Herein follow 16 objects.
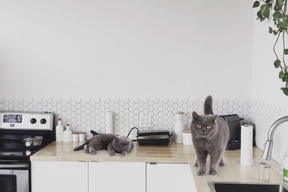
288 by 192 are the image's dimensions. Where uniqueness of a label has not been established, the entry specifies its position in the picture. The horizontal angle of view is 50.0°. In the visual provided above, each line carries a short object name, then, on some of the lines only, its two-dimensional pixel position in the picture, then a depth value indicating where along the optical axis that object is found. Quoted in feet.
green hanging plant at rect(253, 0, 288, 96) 6.35
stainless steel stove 7.61
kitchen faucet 5.37
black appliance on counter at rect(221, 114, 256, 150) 8.33
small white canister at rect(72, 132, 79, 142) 9.39
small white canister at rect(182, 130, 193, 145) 8.89
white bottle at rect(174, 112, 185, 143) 9.17
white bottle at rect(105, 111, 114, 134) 9.39
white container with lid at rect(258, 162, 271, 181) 5.80
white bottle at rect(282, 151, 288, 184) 5.63
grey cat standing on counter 5.87
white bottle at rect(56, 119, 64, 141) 9.37
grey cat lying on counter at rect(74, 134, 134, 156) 7.90
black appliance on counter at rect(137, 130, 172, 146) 8.64
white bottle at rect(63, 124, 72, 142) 9.32
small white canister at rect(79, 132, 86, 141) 9.46
